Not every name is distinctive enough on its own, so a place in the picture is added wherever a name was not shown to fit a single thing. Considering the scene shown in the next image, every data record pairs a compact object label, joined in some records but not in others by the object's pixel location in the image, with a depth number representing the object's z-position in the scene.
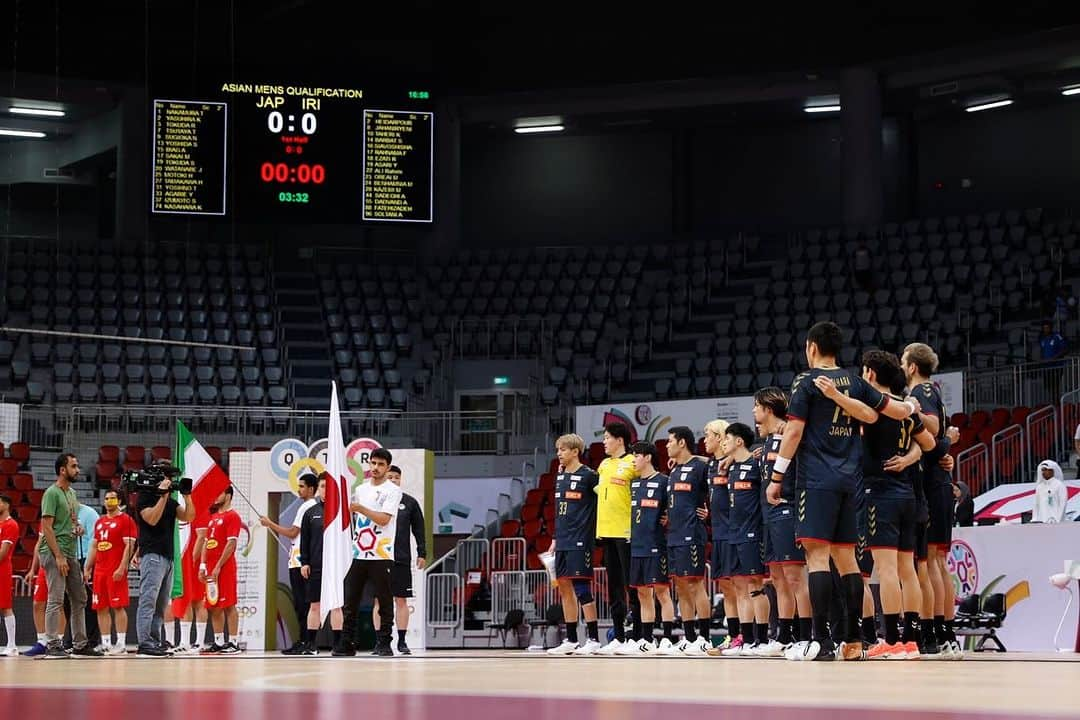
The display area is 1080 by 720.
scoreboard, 26.81
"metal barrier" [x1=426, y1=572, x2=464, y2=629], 20.47
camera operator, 13.67
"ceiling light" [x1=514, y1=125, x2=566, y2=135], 33.19
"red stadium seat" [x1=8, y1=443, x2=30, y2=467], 23.91
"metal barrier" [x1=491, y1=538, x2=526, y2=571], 21.66
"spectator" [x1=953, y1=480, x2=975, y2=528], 16.38
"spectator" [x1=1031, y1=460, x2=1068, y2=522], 17.11
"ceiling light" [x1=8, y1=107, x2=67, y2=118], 31.77
